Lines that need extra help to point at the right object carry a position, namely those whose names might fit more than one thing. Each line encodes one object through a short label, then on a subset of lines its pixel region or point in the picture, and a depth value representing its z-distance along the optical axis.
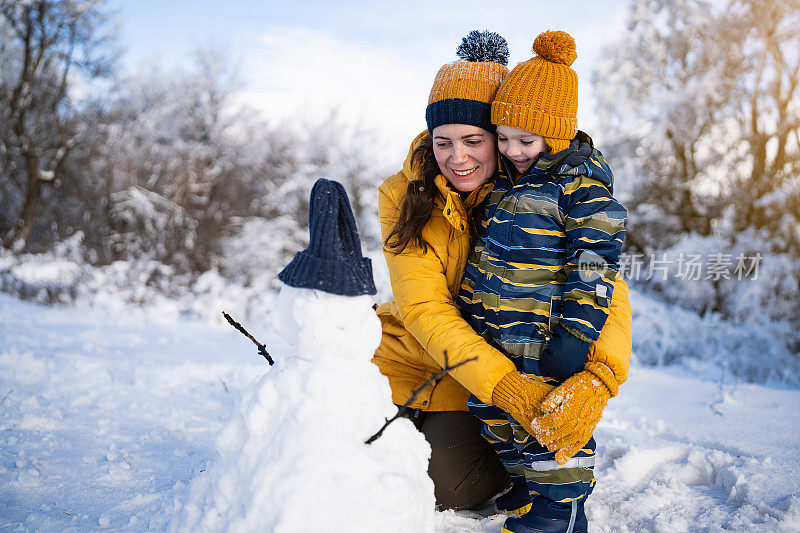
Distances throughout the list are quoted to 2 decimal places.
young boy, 1.75
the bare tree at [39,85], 11.97
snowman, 1.17
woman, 2.05
